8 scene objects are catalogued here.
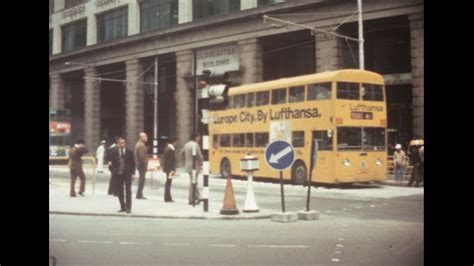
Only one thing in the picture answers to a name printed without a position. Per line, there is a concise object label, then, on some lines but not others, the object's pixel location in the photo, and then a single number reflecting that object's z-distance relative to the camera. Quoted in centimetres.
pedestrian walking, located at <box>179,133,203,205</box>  956
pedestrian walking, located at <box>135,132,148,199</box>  891
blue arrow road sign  983
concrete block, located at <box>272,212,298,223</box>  1091
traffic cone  1155
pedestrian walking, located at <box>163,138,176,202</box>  885
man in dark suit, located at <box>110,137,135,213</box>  922
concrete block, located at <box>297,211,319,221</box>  1082
